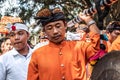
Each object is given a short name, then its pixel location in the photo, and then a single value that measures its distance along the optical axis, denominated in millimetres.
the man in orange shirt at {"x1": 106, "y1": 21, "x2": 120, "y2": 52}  3097
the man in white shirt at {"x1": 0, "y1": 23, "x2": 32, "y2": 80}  2822
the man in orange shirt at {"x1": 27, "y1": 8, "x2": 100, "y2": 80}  2235
